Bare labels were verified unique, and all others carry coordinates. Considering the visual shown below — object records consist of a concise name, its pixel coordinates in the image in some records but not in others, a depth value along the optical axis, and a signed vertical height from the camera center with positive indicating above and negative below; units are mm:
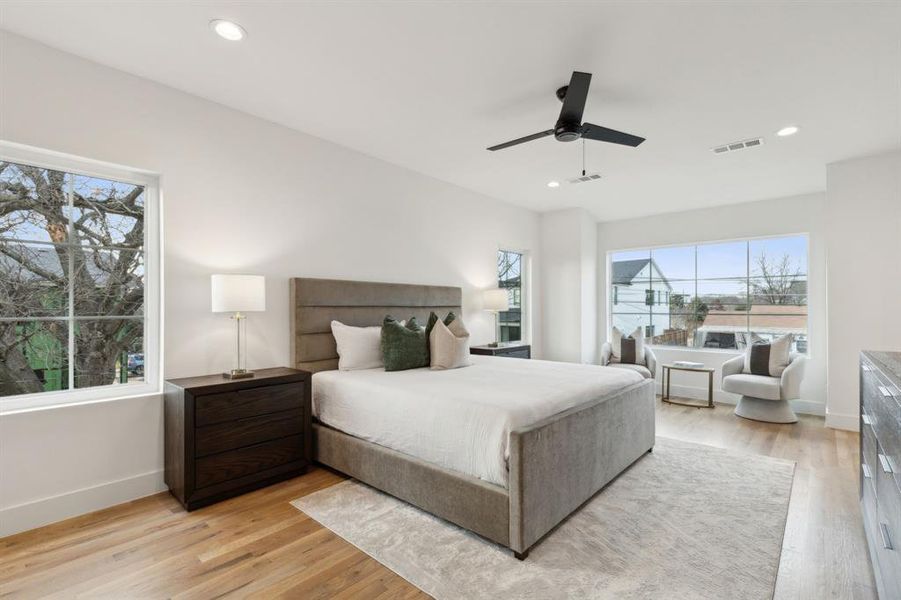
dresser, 1434 -660
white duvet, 2266 -599
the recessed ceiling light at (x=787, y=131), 3467 +1417
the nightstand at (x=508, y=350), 5102 -556
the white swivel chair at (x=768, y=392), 4594 -962
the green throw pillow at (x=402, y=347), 3496 -350
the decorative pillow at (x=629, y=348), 5719 -599
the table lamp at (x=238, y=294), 2877 +74
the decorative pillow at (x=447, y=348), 3603 -369
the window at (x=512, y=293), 6180 +169
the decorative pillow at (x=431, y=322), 3771 -168
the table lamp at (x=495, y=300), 5375 +56
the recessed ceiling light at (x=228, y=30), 2271 +1489
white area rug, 1937 -1266
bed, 2180 -762
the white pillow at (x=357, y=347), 3596 -356
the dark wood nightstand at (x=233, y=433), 2605 -840
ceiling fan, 2416 +1132
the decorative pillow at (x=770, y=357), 4848 -609
